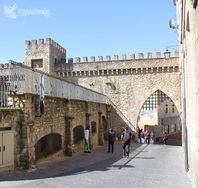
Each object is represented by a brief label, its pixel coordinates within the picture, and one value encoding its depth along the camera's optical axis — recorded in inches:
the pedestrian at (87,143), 682.8
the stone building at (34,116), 434.3
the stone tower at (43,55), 1163.9
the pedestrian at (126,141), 588.1
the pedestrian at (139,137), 1125.7
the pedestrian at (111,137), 684.1
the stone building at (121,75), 1109.7
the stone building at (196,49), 196.5
